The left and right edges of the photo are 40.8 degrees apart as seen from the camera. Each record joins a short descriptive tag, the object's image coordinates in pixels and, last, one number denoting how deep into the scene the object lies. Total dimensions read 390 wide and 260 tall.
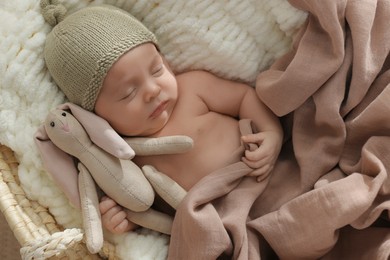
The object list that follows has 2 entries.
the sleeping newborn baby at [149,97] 0.95
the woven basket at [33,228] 0.87
